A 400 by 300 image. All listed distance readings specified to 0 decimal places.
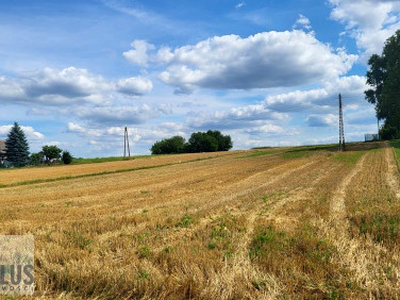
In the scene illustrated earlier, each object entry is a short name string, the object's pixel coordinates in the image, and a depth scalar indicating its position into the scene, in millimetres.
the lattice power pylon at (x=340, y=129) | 50469
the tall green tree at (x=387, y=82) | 46219
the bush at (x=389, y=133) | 83531
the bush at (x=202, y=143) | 118938
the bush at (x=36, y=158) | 80875
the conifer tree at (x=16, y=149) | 80625
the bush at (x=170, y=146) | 124562
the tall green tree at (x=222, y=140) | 130125
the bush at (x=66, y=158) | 75375
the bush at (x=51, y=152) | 82500
